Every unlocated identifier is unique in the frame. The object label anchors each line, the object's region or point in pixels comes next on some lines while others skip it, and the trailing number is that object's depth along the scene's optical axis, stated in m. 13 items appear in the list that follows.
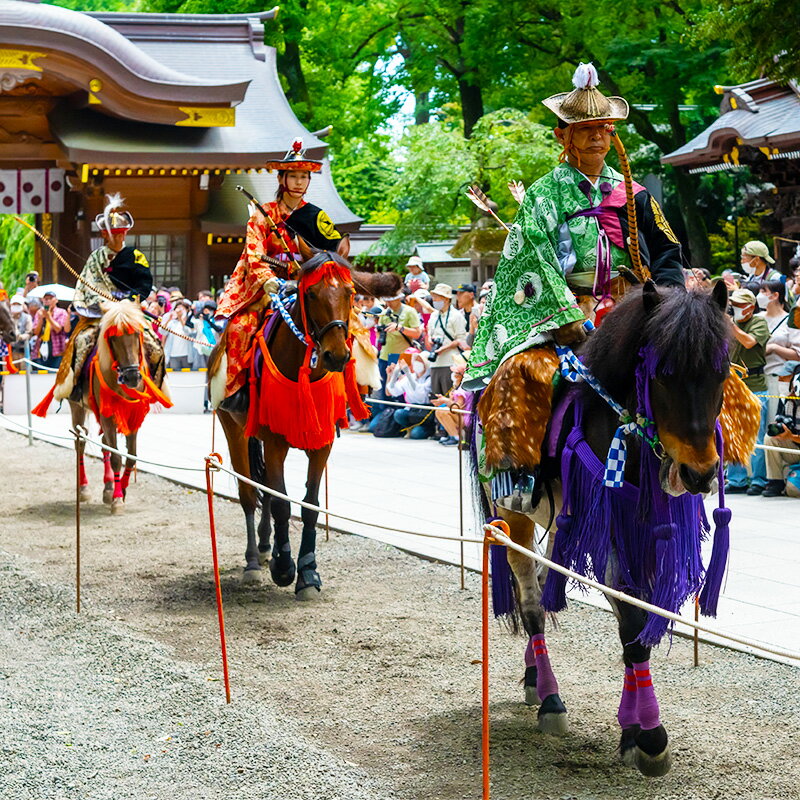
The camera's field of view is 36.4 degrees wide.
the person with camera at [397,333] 15.30
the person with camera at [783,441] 10.11
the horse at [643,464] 4.03
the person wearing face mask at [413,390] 15.00
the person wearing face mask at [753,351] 10.45
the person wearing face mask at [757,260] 11.76
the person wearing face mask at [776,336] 10.29
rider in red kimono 7.61
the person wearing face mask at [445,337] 14.37
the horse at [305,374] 6.85
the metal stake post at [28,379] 15.80
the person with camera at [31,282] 22.33
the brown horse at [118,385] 10.52
